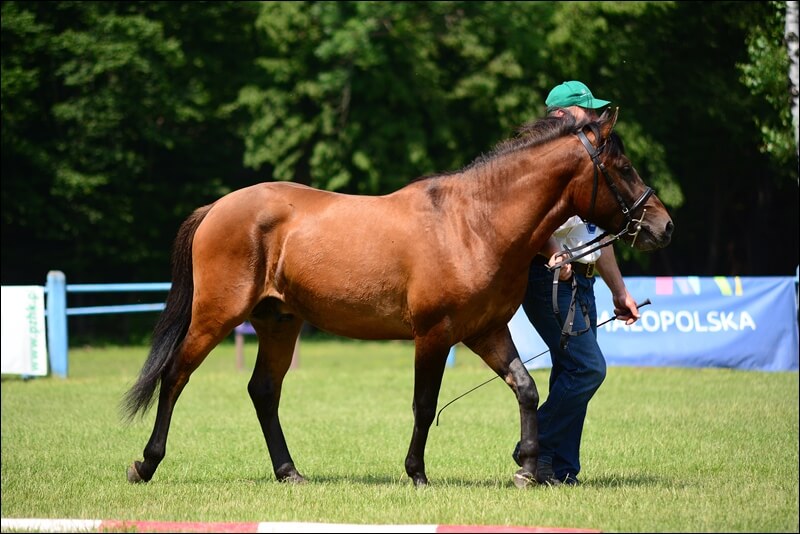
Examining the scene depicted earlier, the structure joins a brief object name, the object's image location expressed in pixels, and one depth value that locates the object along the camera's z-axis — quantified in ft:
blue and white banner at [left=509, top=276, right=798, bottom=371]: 98.78
